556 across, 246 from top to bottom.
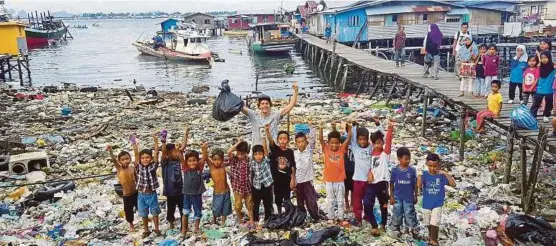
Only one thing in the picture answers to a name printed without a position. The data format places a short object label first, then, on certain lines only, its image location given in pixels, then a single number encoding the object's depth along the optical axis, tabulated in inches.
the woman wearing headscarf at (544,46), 306.5
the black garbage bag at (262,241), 203.7
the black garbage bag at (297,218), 227.3
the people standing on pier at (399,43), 661.9
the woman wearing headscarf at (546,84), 304.8
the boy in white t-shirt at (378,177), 209.0
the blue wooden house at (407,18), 1124.5
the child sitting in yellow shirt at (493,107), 307.0
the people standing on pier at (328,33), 1311.0
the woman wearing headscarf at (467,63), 384.5
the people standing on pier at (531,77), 313.4
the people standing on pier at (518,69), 337.7
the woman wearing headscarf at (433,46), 470.6
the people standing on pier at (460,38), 407.1
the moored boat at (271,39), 1456.7
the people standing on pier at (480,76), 375.9
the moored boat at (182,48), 1338.5
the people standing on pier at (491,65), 369.1
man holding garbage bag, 233.3
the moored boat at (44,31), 2164.7
